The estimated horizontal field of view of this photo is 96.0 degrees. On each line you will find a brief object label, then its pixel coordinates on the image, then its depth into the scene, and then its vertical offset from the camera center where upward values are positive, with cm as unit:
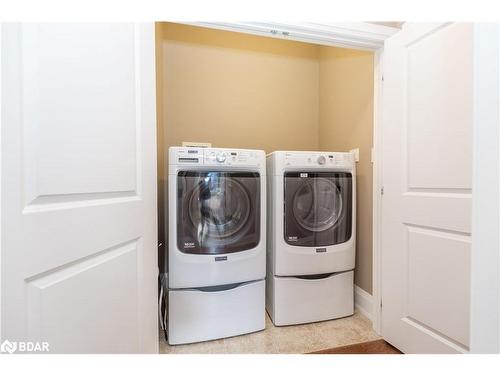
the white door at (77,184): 52 -2
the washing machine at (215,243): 137 -41
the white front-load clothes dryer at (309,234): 156 -40
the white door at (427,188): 102 -5
